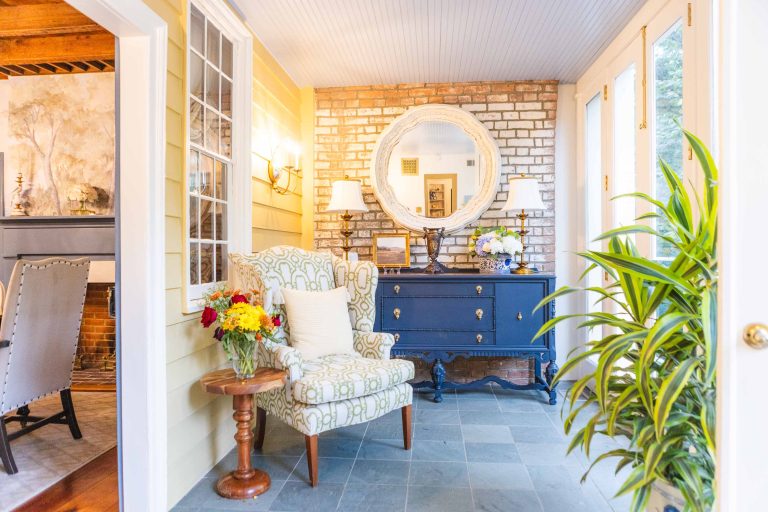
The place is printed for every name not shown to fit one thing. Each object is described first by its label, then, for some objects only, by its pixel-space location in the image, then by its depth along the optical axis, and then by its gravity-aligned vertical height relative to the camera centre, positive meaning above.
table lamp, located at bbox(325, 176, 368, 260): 3.68 +0.44
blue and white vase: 3.56 -0.08
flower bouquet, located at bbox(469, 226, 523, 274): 3.52 +0.03
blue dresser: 3.46 -0.47
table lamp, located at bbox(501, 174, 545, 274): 3.59 +0.44
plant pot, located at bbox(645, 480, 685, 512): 1.40 -0.77
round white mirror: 3.92 +0.74
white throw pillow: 2.62 -0.41
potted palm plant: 1.31 -0.35
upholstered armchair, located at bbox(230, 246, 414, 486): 2.26 -0.61
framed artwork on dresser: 3.88 +0.02
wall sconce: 3.32 +0.68
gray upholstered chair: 2.44 -0.46
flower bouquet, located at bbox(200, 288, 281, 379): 2.14 -0.33
